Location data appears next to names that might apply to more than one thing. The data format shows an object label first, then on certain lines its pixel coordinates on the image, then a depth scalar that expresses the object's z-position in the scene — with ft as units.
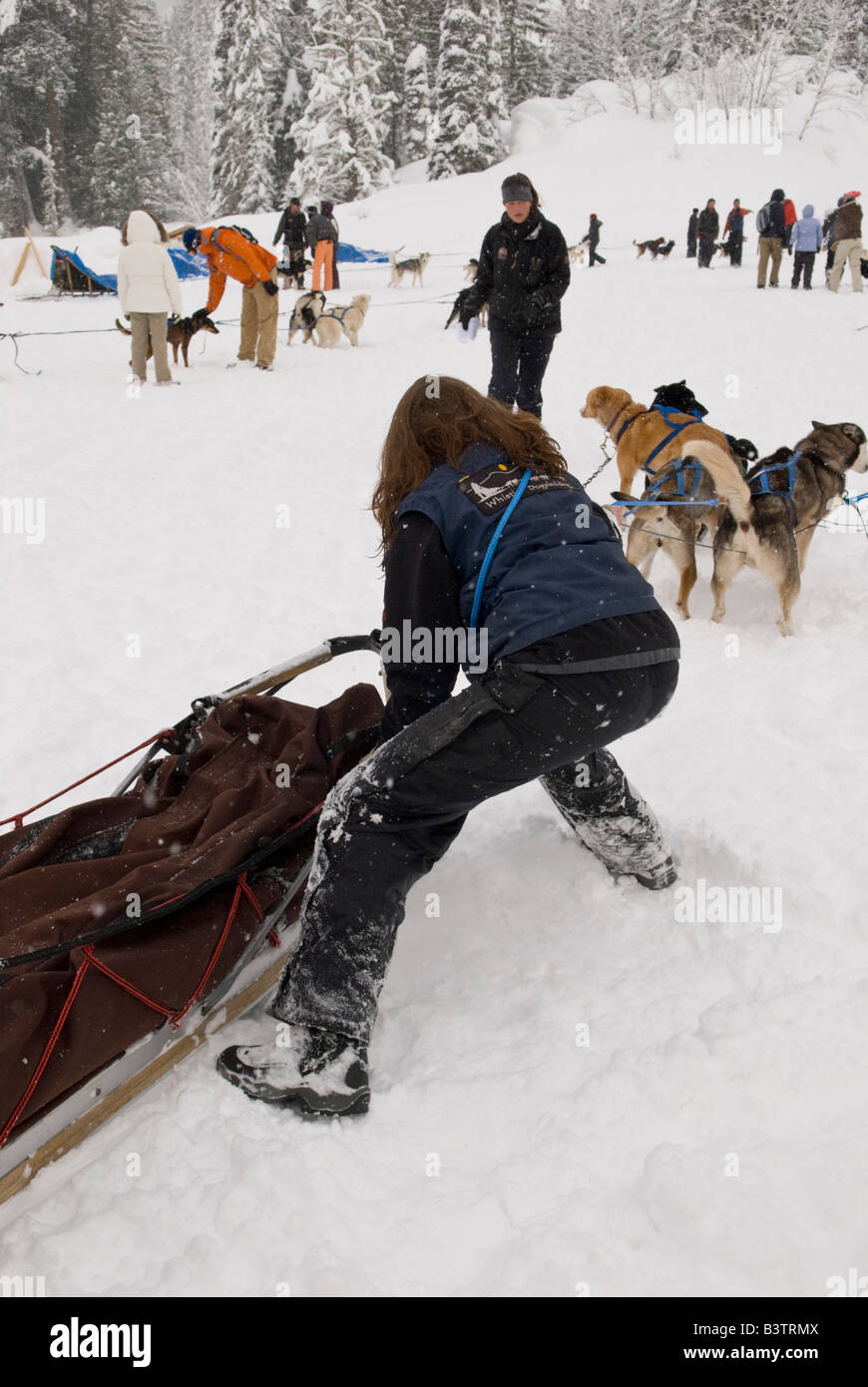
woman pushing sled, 5.58
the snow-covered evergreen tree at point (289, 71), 90.58
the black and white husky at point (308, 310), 36.04
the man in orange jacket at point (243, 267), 27.55
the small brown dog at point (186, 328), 30.81
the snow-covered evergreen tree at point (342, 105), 82.58
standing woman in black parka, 17.83
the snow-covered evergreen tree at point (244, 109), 87.81
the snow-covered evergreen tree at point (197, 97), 134.41
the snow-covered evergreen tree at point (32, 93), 86.58
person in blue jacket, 46.70
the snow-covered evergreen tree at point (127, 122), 93.20
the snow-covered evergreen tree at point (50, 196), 93.35
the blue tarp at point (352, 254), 64.90
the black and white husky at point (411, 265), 56.34
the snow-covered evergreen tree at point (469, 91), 91.15
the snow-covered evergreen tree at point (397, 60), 96.78
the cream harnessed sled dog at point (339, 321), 36.63
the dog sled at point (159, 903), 5.19
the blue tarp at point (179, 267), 49.32
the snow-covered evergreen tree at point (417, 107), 96.22
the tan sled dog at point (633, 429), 15.55
